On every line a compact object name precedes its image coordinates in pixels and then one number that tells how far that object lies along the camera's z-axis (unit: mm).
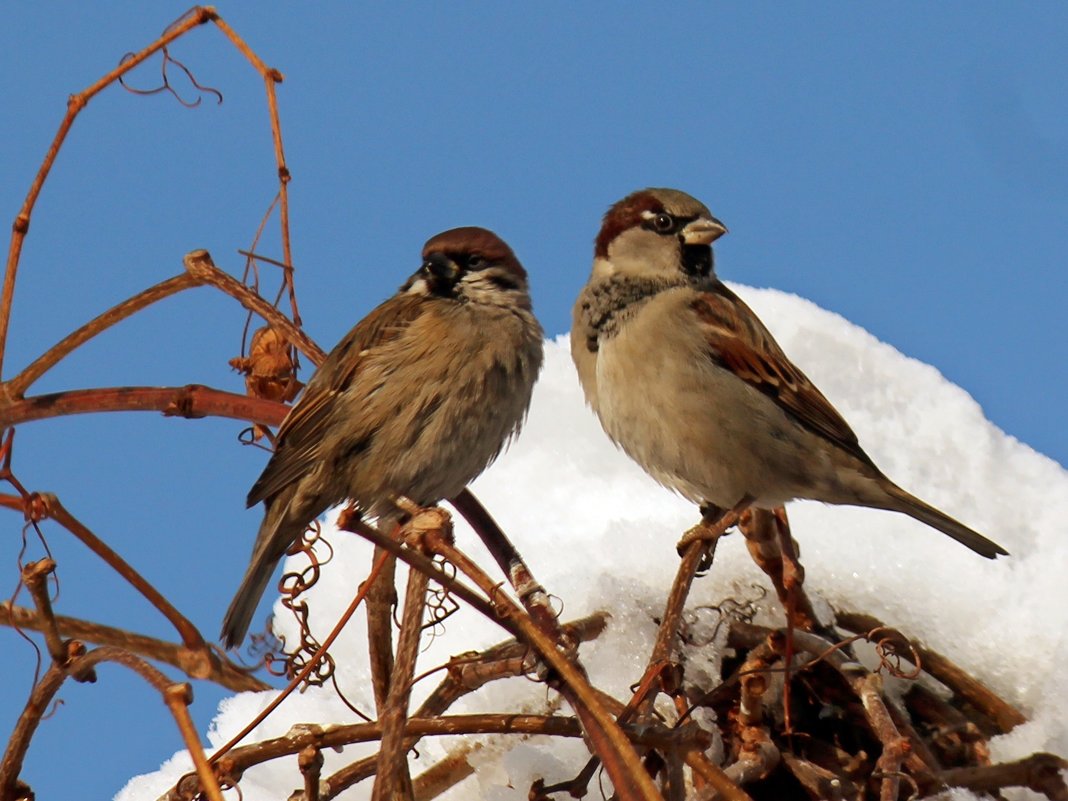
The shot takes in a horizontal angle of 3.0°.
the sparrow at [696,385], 5651
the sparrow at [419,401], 5656
